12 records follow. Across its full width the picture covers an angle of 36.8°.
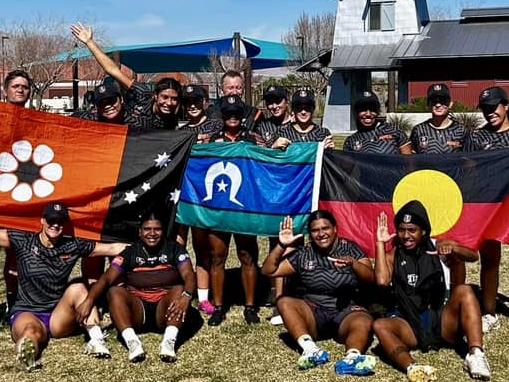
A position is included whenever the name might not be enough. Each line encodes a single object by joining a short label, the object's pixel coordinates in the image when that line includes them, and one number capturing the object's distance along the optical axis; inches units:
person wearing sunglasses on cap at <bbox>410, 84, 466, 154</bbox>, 249.6
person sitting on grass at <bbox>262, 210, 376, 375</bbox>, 223.3
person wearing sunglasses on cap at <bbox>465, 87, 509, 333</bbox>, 240.3
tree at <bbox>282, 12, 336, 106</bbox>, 2028.8
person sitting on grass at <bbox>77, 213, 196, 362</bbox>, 228.8
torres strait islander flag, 256.2
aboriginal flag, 244.2
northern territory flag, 253.5
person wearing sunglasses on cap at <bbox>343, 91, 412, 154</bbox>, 253.3
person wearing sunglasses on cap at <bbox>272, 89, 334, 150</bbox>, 256.2
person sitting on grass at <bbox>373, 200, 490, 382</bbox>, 210.5
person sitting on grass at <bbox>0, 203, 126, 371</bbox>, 231.1
